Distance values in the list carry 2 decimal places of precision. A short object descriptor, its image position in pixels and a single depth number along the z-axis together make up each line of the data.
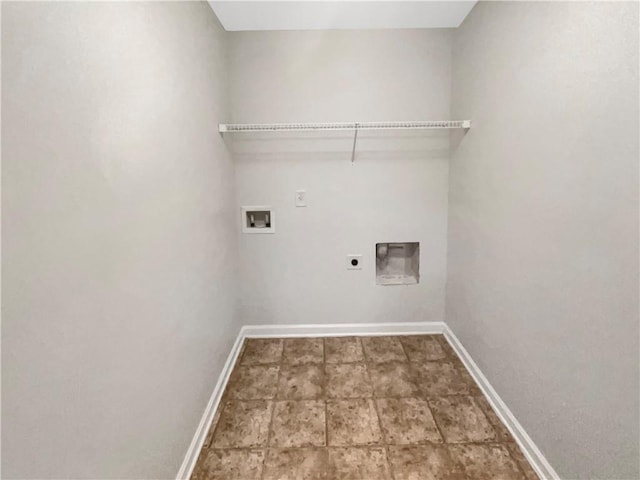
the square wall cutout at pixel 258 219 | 2.58
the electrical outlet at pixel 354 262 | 2.66
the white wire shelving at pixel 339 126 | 2.17
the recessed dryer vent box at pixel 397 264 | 2.72
